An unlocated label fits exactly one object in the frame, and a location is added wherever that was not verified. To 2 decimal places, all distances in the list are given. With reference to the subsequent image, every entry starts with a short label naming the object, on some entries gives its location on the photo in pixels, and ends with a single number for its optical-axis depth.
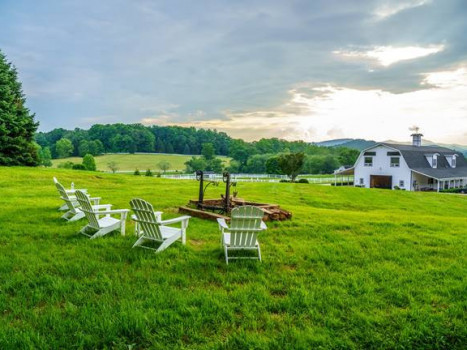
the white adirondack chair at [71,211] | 8.32
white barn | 35.41
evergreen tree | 27.86
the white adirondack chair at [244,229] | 5.43
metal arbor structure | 9.47
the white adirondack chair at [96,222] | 6.58
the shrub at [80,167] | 40.13
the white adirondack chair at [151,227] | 5.63
